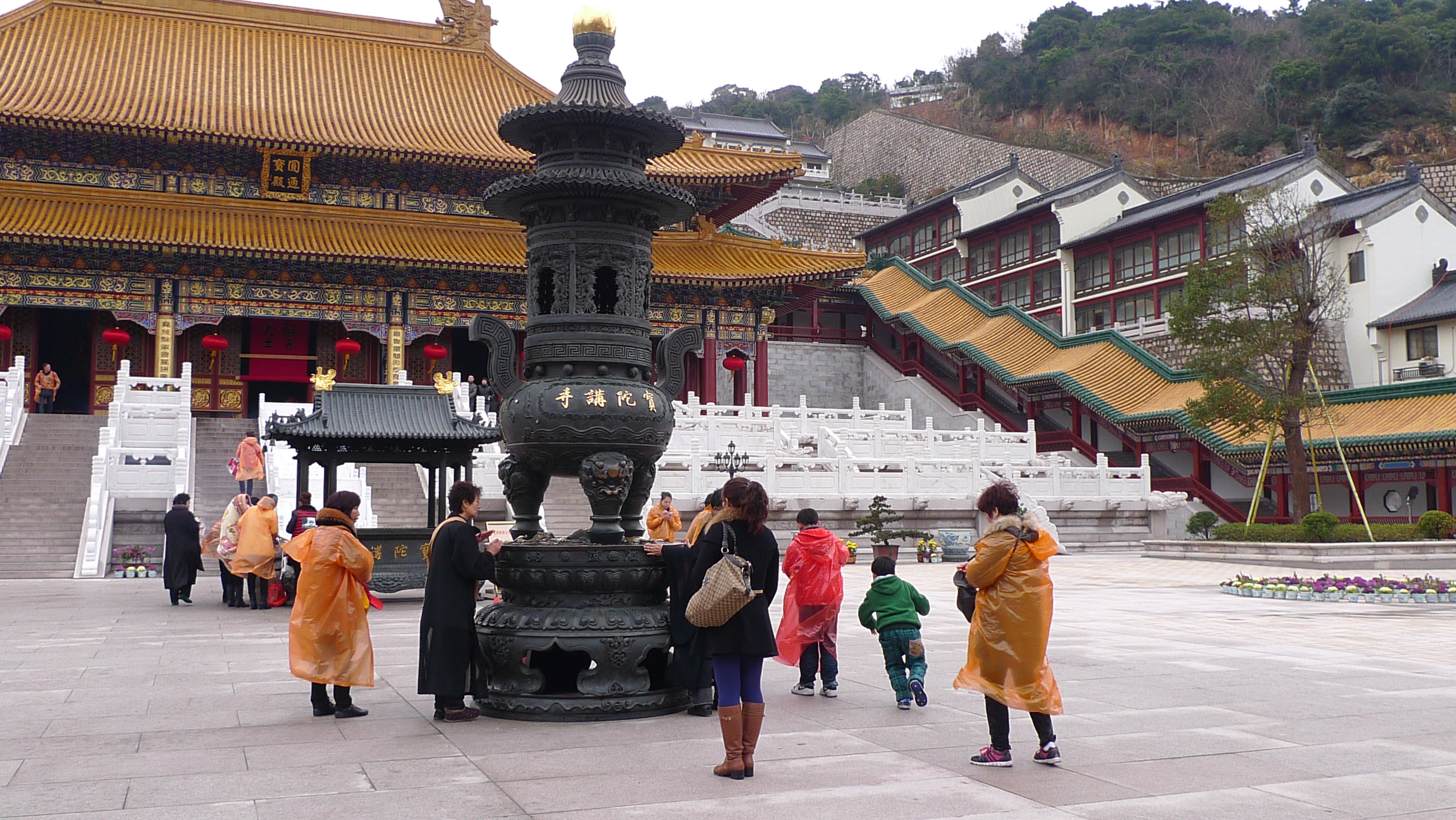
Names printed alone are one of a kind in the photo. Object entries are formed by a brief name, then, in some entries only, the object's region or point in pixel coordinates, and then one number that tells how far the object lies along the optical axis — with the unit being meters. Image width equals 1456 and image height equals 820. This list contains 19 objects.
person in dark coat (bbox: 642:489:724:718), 6.45
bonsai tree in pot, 19.73
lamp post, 19.76
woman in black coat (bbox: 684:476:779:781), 5.00
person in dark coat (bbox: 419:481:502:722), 6.21
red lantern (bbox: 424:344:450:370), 27.58
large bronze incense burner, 6.42
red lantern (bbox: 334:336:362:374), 27.00
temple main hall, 25.48
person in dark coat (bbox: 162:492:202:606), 12.90
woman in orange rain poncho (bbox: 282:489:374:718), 6.40
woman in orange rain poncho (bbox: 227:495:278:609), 12.64
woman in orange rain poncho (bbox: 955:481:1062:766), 5.21
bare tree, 21.67
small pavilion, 13.99
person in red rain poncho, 7.17
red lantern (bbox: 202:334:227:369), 25.95
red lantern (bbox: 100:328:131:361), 25.00
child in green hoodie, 6.68
